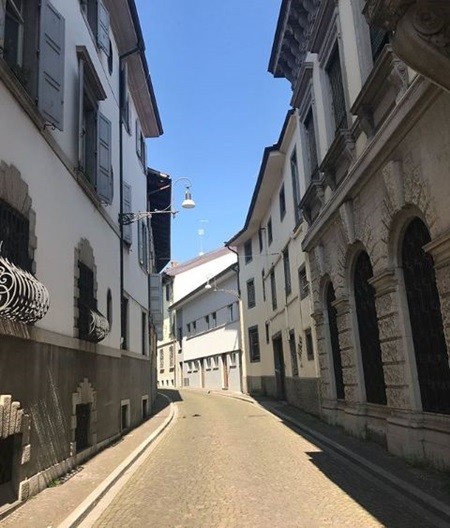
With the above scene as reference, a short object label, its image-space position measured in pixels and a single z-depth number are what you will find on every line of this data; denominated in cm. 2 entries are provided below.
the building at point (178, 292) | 4600
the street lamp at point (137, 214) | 1483
